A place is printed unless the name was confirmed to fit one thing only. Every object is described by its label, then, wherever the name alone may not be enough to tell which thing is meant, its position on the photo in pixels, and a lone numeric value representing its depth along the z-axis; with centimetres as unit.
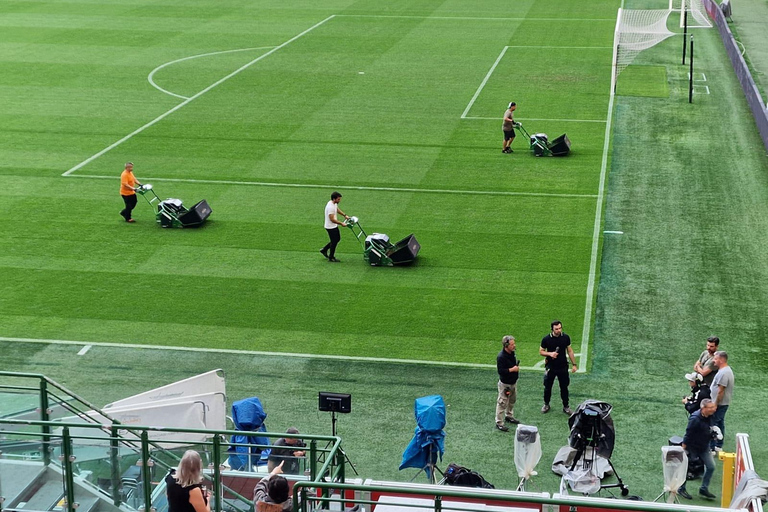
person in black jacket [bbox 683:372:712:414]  1514
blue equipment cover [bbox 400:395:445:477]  1420
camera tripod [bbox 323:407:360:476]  1438
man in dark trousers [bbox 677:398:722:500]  1436
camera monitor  1432
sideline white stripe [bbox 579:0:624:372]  1889
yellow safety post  1362
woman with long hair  998
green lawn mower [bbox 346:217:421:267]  2211
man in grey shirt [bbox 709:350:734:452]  1483
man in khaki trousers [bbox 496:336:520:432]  1579
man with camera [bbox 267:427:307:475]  1182
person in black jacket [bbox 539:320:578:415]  1612
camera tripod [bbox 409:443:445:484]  1429
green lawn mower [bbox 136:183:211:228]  2427
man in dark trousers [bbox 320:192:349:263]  2169
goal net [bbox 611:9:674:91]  3782
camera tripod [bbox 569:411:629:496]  1445
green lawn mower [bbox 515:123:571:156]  2969
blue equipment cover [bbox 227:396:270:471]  1415
